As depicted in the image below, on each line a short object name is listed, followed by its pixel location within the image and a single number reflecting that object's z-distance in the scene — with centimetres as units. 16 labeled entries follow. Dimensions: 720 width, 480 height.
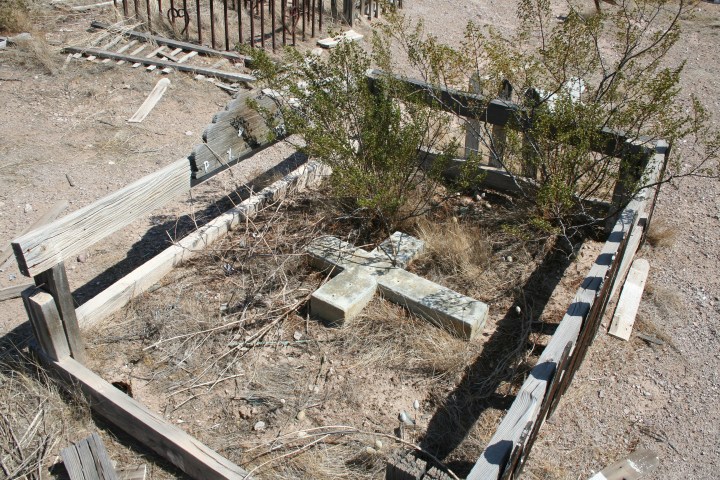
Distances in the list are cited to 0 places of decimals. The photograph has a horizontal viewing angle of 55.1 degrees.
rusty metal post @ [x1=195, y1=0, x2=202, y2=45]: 868
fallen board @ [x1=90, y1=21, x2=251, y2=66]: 859
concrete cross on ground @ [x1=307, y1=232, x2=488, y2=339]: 416
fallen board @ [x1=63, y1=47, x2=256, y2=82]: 807
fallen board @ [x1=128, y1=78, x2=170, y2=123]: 717
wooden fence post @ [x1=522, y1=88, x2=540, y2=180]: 486
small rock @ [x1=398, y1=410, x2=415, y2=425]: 363
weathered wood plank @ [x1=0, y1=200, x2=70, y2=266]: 501
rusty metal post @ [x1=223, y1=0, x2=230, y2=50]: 842
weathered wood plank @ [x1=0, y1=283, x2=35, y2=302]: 461
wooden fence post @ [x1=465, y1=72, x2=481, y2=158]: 494
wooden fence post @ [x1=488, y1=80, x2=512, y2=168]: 531
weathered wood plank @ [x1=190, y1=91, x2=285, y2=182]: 445
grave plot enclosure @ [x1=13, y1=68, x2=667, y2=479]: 334
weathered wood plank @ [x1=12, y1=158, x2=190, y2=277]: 328
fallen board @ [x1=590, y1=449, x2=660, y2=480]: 345
